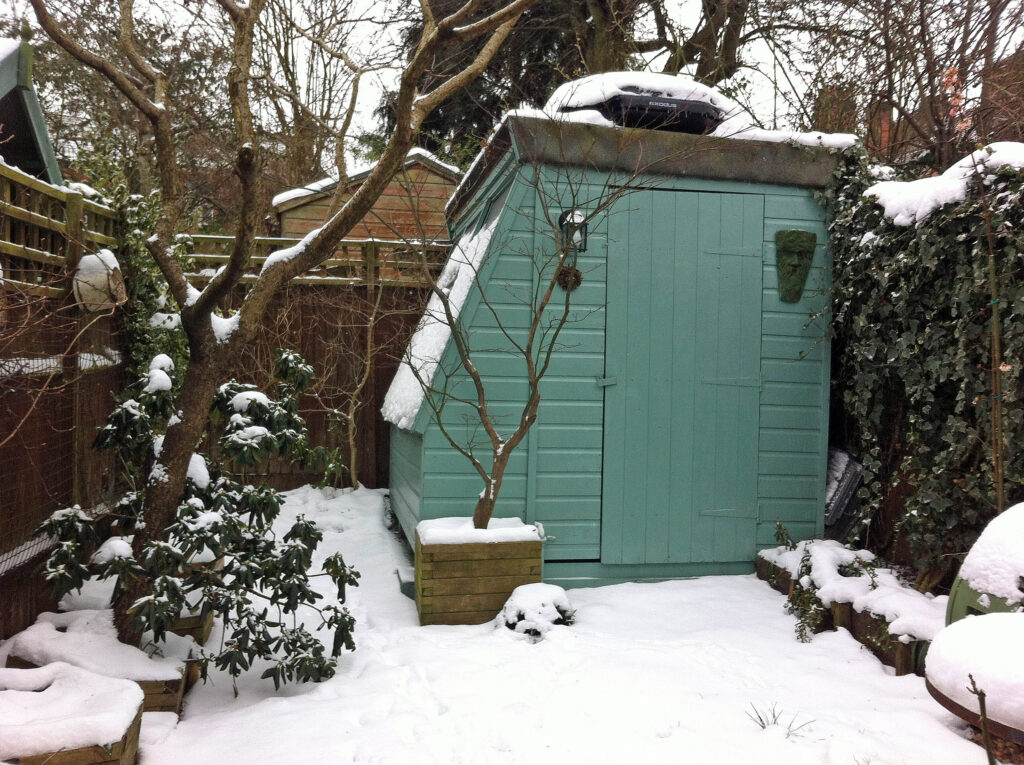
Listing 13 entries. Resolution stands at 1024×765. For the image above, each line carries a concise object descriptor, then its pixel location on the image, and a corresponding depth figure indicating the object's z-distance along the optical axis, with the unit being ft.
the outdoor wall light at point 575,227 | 13.89
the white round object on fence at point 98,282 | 11.86
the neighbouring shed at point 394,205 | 28.78
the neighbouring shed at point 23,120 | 12.59
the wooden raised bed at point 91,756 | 7.06
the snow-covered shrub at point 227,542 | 9.70
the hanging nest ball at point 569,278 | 14.64
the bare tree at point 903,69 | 16.62
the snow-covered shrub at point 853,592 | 10.98
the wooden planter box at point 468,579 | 13.08
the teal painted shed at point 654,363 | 14.65
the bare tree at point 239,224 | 10.15
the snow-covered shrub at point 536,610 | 12.39
